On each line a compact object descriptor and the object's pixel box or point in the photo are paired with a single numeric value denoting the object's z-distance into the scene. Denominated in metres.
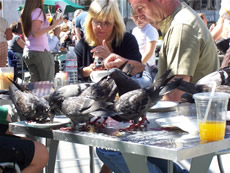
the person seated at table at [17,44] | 16.67
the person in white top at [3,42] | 10.05
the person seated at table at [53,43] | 18.28
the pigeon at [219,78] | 4.03
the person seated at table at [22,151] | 4.14
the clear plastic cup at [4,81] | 6.09
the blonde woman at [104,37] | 6.46
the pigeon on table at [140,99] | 3.43
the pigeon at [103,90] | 3.71
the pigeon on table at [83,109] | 3.36
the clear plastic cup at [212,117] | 2.97
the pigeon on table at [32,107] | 3.91
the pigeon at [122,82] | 4.03
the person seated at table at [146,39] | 10.21
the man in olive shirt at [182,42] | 4.44
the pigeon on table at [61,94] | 3.76
